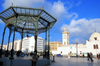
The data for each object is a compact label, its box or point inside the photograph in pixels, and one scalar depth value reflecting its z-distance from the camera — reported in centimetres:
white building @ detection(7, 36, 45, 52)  9982
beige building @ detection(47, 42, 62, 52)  10614
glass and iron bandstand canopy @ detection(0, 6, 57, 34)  1076
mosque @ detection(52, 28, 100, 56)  5134
